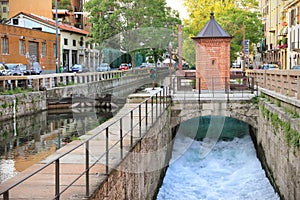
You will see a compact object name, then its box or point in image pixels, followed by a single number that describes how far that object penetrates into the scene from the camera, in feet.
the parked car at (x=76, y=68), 165.06
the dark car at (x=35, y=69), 120.16
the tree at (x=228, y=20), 147.54
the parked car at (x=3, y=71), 107.95
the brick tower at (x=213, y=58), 75.92
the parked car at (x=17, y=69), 112.16
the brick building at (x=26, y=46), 137.28
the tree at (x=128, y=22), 162.40
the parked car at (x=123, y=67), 207.43
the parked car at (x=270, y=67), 142.02
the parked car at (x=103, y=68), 184.08
